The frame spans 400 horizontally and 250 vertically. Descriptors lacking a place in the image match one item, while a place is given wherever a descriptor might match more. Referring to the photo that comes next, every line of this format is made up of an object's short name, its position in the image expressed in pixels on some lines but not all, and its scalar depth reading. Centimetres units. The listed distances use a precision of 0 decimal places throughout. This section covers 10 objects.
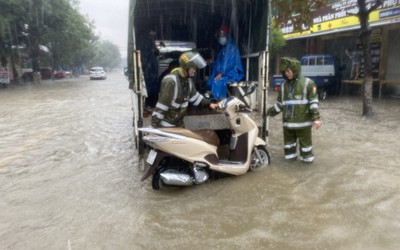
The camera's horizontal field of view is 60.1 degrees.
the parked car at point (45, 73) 4160
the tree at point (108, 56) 8534
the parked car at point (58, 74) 4580
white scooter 414
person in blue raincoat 639
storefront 1274
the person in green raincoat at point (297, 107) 501
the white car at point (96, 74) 4128
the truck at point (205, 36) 531
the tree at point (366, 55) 954
